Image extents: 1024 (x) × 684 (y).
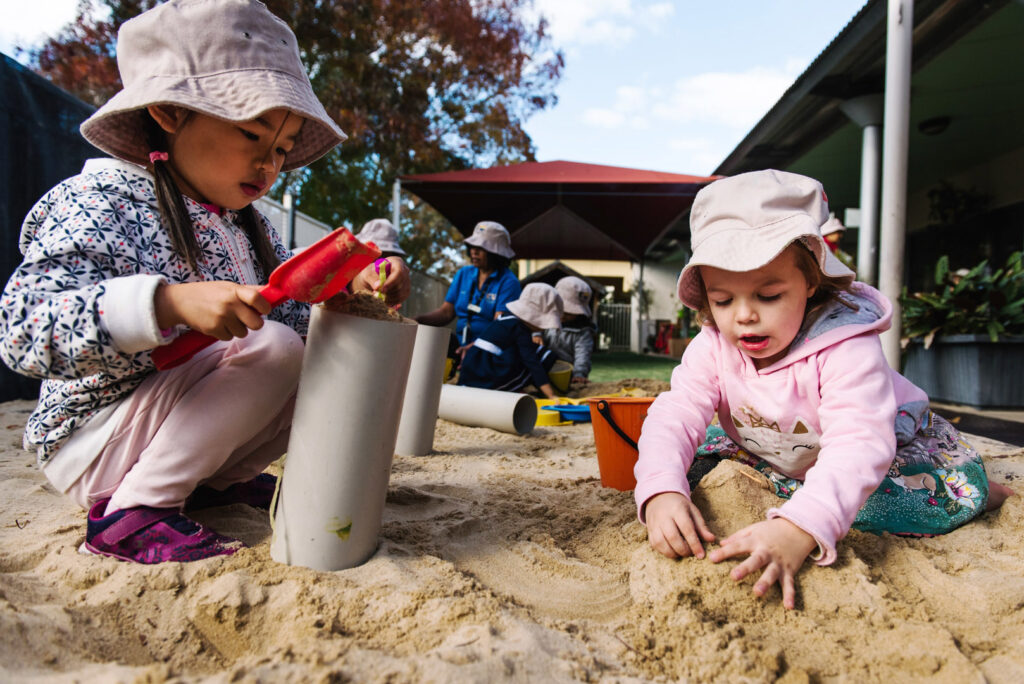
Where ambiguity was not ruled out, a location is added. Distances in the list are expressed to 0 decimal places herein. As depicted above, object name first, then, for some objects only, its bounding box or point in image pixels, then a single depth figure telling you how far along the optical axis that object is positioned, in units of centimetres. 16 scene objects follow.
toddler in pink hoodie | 133
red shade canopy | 780
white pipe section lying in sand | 338
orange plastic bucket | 213
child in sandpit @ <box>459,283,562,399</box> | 452
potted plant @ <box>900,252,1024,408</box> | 458
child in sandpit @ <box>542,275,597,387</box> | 599
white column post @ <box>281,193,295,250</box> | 708
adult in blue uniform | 532
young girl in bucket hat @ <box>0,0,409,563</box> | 126
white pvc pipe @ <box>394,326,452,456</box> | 280
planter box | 458
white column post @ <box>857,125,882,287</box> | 552
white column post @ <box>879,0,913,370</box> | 448
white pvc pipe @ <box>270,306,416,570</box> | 130
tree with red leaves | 889
